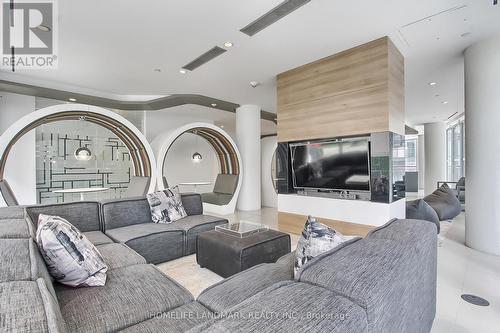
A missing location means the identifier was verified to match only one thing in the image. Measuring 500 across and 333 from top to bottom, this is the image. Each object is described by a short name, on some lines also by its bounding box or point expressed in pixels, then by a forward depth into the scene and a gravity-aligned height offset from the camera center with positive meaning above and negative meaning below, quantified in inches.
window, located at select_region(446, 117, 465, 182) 363.1 +23.1
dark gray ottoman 98.5 -35.8
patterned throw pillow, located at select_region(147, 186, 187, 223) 136.7 -22.5
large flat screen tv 143.6 +0.7
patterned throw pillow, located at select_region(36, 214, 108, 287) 60.9 -22.8
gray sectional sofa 29.0 -18.9
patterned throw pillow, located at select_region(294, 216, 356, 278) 56.2 -17.6
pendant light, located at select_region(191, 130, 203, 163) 338.6 +14.1
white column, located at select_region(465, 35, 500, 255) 128.6 +10.6
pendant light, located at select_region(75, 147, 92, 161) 215.3 +13.4
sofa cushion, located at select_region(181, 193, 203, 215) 157.1 -23.5
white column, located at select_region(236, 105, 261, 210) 273.9 +16.6
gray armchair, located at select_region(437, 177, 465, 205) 251.6 -26.6
